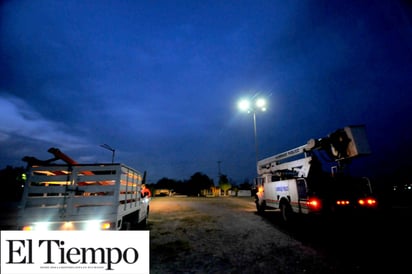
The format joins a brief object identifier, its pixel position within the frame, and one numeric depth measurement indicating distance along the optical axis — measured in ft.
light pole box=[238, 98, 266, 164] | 55.01
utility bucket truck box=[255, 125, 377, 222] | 22.74
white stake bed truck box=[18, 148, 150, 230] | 14.07
